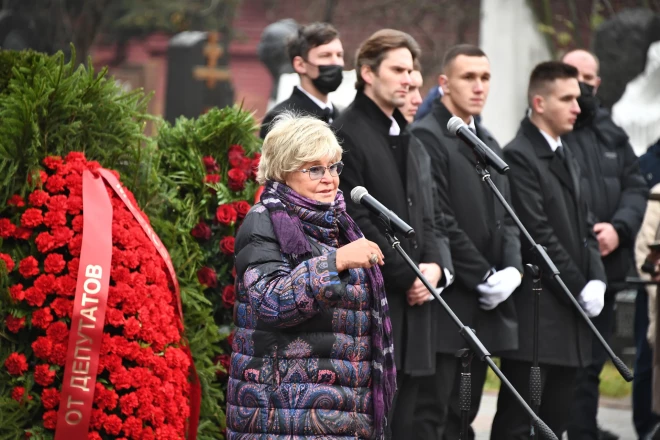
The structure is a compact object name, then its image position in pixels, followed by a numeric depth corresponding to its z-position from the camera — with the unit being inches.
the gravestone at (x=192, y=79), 1418.6
